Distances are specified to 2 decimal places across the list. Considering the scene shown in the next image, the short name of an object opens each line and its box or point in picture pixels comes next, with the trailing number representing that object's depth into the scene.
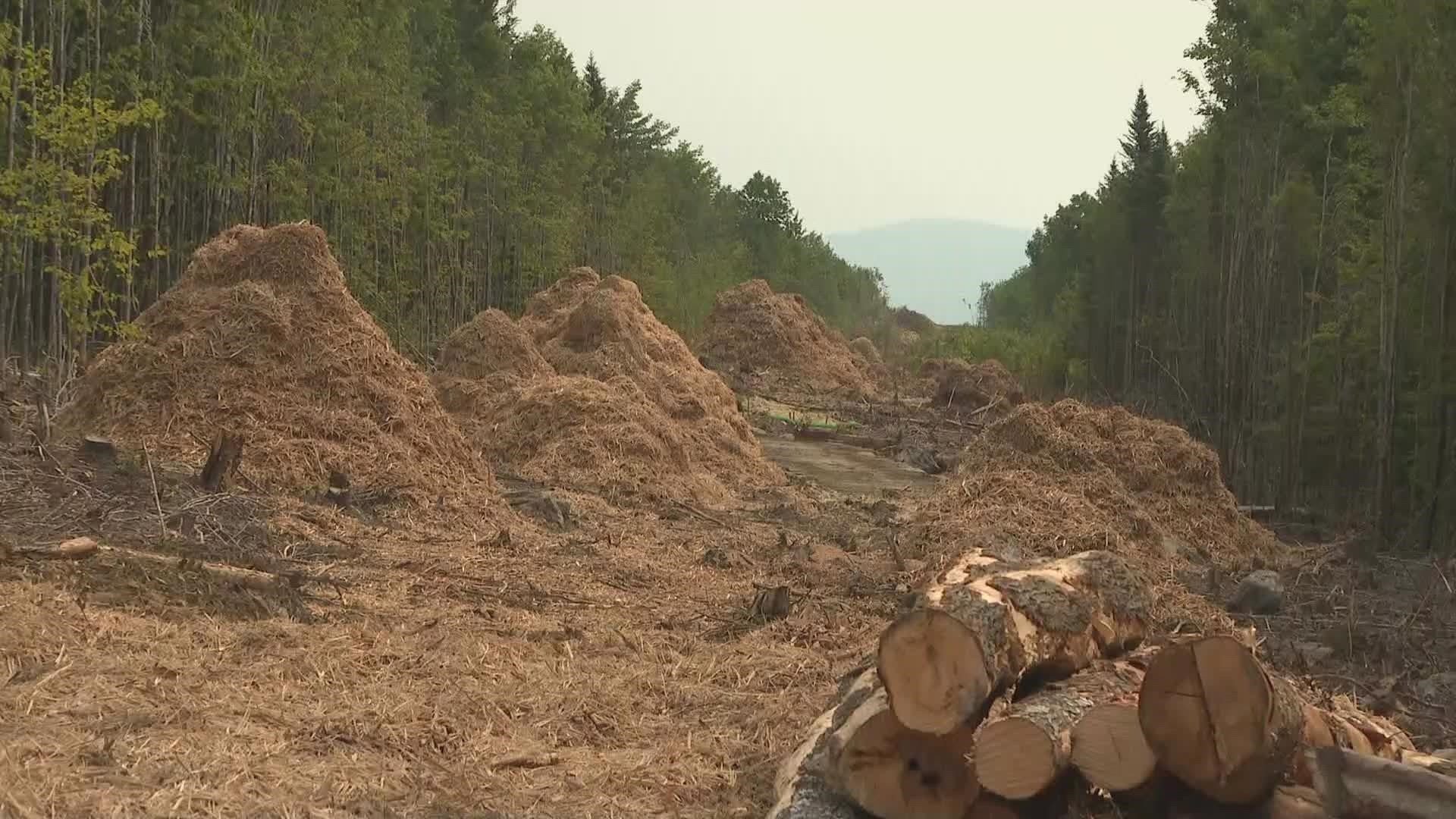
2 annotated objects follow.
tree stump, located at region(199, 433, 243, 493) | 17.75
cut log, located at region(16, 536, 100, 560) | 12.56
